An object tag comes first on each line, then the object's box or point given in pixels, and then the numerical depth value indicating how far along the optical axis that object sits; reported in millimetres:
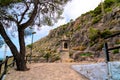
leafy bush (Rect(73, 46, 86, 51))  11218
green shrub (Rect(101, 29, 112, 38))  9927
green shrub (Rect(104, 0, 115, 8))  15051
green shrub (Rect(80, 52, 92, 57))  8718
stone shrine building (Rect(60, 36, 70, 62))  8370
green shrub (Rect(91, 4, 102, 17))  15463
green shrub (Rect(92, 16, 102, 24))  13454
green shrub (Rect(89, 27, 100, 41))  10516
